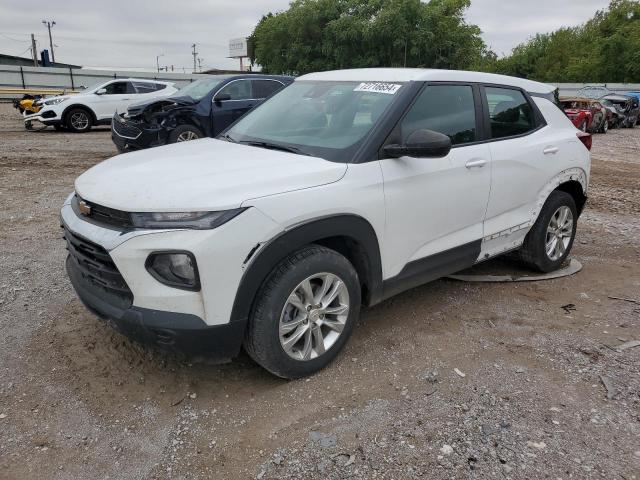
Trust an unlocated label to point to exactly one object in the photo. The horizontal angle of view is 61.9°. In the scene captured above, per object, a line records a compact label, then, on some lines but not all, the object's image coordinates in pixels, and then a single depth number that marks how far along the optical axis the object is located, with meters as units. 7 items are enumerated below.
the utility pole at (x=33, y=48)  63.38
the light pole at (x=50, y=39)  77.12
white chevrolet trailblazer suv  2.55
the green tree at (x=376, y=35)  36.12
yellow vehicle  16.39
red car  18.42
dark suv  9.44
